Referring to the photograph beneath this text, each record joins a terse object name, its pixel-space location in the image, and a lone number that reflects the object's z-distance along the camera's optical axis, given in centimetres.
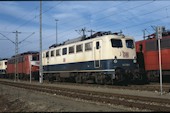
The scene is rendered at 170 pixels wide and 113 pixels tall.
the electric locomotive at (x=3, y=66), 6515
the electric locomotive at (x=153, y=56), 2464
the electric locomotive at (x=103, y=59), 2306
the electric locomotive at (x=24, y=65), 4216
